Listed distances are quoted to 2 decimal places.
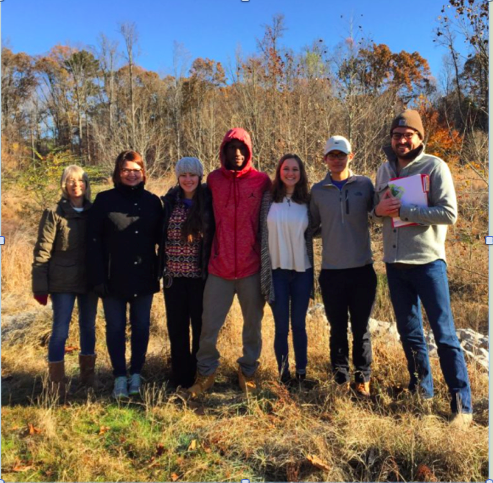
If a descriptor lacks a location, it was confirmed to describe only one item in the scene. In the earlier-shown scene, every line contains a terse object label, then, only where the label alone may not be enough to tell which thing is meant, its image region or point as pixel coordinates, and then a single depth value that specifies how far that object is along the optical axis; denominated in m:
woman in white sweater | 3.67
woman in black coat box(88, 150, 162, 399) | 3.63
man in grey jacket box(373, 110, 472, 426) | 3.13
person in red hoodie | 3.72
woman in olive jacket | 3.56
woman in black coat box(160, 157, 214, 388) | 3.74
